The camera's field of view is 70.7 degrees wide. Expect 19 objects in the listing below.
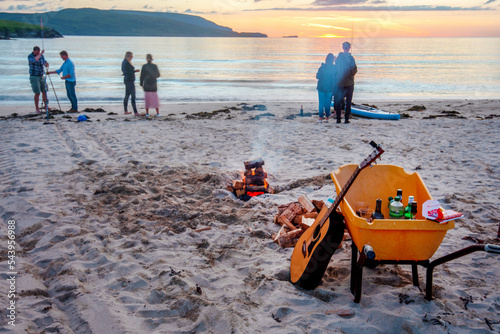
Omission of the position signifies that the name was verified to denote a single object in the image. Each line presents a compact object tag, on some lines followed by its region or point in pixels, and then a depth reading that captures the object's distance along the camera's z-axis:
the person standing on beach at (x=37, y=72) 11.48
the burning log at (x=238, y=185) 5.54
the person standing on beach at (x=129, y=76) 11.43
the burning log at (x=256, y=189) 5.55
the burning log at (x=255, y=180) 5.64
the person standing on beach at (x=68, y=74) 11.61
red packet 2.60
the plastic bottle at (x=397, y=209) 3.21
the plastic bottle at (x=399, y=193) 3.21
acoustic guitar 2.97
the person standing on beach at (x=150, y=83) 11.59
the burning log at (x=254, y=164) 5.64
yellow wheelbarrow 2.68
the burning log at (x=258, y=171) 5.71
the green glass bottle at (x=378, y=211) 3.29
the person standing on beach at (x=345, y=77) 10.23
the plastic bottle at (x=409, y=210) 3.25
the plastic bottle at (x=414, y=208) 3.20
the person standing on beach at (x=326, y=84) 10.93
